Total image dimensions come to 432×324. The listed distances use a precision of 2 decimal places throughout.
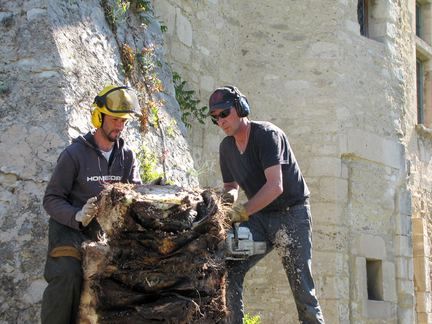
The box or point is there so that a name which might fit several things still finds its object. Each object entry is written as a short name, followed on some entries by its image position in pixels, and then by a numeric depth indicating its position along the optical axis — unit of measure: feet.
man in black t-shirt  15.35
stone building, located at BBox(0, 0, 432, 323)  27.45
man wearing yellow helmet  13.04
